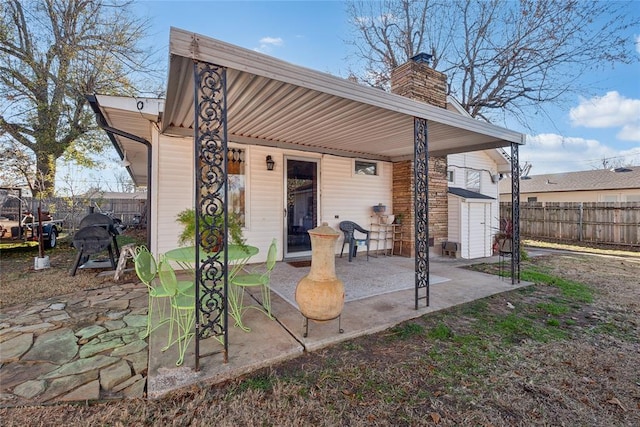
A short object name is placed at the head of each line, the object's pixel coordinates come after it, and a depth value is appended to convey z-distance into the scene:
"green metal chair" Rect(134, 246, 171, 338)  2.53
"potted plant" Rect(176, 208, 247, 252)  5.24
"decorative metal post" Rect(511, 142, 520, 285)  4.99
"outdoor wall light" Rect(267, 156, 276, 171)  6.00
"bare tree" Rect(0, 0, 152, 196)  10.13
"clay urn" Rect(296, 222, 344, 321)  2.69
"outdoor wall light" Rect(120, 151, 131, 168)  7.31
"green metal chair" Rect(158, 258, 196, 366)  2.43
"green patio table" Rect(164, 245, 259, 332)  2.98
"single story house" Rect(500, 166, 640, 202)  15.16
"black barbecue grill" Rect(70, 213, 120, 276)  5.10
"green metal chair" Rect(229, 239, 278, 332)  3.05
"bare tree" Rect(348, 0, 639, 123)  9.91
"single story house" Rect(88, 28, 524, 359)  2.42
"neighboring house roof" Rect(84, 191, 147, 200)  22.94
